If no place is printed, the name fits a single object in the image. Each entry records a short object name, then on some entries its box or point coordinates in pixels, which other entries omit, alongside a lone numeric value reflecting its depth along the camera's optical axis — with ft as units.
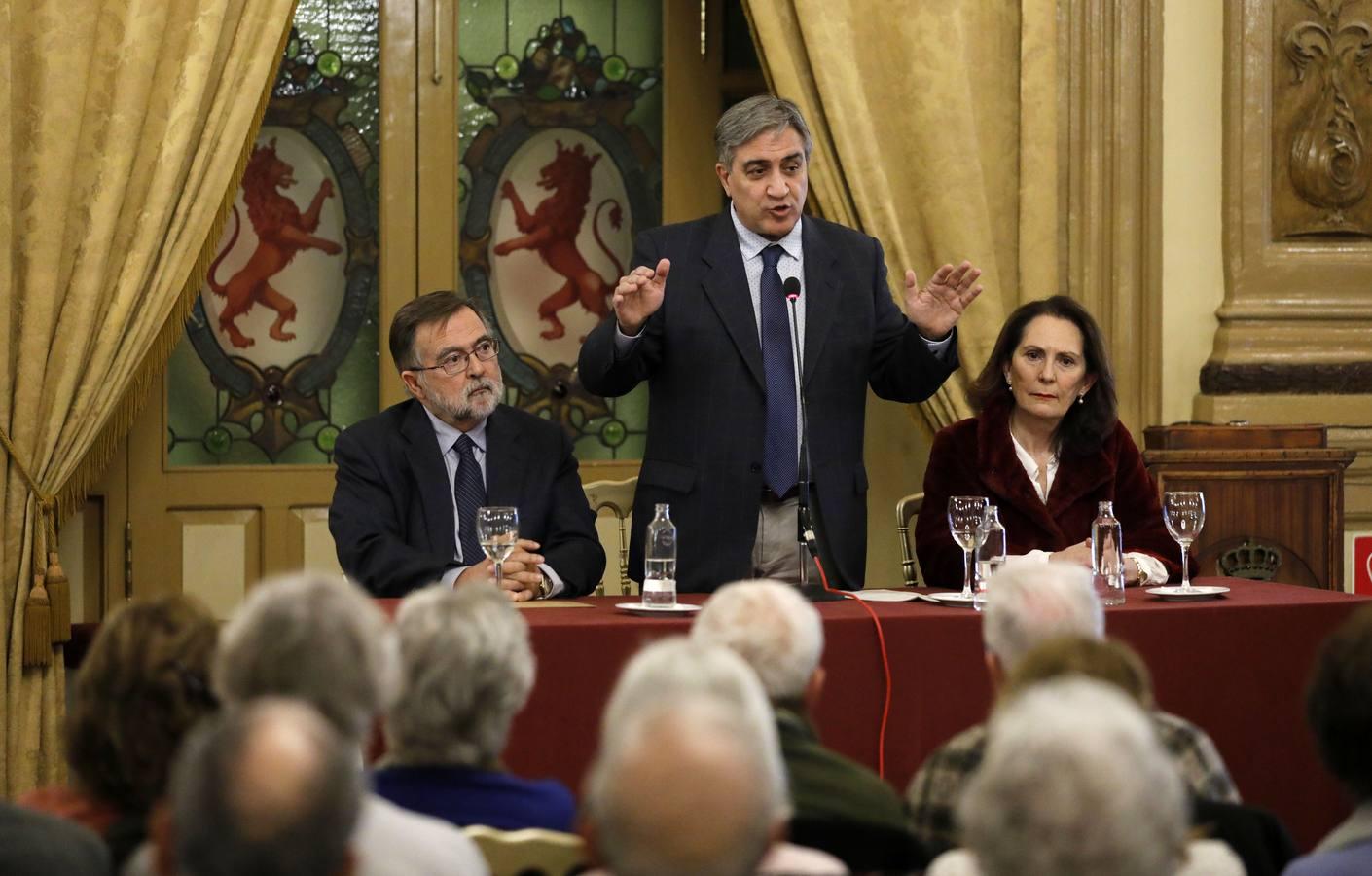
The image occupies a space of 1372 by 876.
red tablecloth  21.52
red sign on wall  36.06
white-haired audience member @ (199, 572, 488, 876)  11.96
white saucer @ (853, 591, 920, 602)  24.34
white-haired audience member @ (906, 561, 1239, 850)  14.92
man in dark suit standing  26.43
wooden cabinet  32.12
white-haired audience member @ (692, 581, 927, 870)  13.66
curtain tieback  31.09
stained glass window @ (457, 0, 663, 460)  37.65
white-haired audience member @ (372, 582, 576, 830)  13.73
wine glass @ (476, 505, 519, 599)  23.32
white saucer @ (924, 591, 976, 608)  23.80
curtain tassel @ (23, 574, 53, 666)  31.04
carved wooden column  35.76
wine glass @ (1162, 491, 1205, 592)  24.31
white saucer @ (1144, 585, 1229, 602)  24.34
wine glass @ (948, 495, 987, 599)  23.79
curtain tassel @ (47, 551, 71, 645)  31.22
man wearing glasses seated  26.73
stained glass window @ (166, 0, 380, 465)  36.68
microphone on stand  22.94
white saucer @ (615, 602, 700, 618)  22.40
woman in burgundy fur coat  27.20
